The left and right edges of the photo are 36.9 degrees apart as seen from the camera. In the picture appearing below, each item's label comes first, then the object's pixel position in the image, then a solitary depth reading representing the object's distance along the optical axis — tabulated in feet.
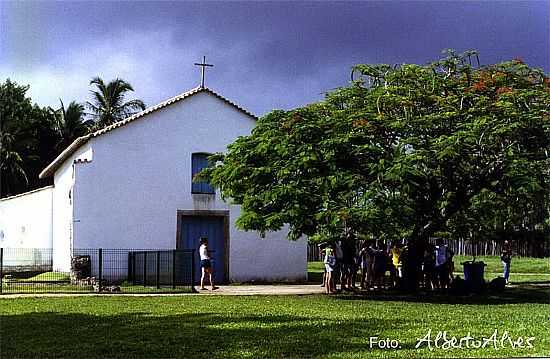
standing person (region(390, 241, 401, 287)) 71.93
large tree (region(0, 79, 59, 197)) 137.28
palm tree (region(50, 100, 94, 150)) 140.15
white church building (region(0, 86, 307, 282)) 82.58
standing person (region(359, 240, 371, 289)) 71.05
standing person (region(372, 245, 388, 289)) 70.28
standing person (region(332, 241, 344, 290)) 68.76
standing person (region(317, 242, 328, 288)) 69.72
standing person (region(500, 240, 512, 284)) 80.89
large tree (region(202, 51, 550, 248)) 57.88
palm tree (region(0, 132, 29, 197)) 137.08
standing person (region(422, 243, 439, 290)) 69.05
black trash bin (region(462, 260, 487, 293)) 67.26
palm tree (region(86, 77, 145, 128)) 138.82
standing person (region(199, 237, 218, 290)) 73.61
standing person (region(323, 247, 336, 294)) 67.65
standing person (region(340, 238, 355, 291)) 69.56
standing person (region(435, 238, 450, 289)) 69.72
